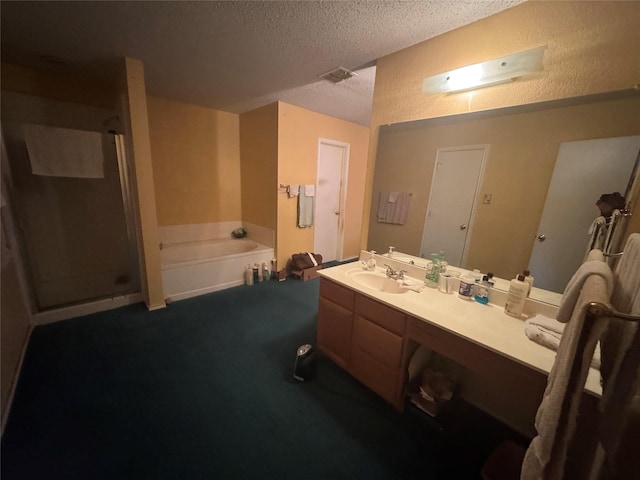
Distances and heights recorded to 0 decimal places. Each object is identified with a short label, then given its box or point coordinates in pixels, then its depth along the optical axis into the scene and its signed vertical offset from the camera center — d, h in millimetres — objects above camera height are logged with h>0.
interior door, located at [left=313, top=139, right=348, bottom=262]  3926 -157
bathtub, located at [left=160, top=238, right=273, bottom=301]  2834 -1067
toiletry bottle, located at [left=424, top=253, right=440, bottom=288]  1663 -535
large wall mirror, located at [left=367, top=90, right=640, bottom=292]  1135 +144
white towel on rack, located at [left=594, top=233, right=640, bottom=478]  516 -405
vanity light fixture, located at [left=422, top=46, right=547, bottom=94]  1265 +713
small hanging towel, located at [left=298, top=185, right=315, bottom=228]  3602 -333
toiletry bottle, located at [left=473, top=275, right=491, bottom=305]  1458 -554
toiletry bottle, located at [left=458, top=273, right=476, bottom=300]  1485 -555
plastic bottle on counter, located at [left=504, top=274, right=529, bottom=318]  1285 -511
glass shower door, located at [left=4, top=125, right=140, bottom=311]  2328 -623
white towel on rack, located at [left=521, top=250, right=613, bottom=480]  525 -424
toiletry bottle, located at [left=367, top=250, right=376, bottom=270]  1974 -587
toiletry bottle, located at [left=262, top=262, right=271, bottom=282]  3544 -1282
